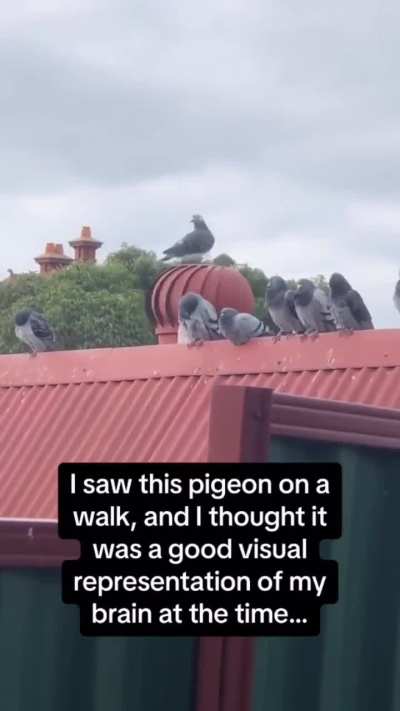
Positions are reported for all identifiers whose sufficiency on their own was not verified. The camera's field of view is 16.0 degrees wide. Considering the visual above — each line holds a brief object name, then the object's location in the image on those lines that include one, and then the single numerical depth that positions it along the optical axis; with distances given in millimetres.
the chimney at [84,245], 62281
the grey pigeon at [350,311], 11672
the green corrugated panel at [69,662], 3420
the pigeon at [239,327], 10131
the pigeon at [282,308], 12758
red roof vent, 12852
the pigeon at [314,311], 11873
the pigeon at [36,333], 14211
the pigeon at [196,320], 11094
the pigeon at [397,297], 13039
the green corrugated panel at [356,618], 3980
